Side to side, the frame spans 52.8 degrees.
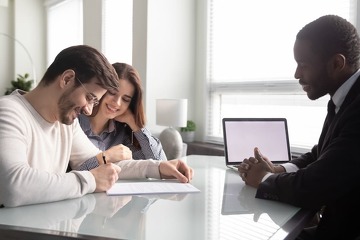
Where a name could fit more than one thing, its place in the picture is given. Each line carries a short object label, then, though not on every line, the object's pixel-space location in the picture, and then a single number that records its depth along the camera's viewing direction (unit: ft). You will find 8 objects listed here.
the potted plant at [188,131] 12.76
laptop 6.28
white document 4.29
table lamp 10.64
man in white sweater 3.58
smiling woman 6.91
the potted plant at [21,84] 20.64
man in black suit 3.68
